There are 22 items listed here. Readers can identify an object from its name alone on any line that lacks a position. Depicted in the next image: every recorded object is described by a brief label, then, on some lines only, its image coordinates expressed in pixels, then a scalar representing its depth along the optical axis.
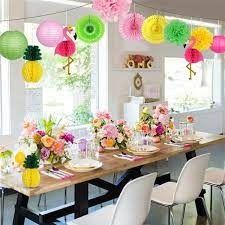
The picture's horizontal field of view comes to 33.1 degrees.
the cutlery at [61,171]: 2.68
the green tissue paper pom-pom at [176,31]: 4.19
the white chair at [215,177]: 3.51
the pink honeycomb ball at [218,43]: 4.93
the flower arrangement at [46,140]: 2.87
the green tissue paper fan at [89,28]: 3.76
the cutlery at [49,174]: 2.62
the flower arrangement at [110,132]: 3.51
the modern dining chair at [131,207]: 2.34
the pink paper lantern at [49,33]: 3.48
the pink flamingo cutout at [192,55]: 4.64
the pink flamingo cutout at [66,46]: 3.80
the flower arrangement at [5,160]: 2.70
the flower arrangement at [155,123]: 3.82
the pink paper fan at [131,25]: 4.08
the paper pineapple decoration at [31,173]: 2.38
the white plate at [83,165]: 2.76
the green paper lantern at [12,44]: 3.17
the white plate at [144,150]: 3.32
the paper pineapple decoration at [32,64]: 3.29
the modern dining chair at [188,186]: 2.93
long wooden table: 2.50
